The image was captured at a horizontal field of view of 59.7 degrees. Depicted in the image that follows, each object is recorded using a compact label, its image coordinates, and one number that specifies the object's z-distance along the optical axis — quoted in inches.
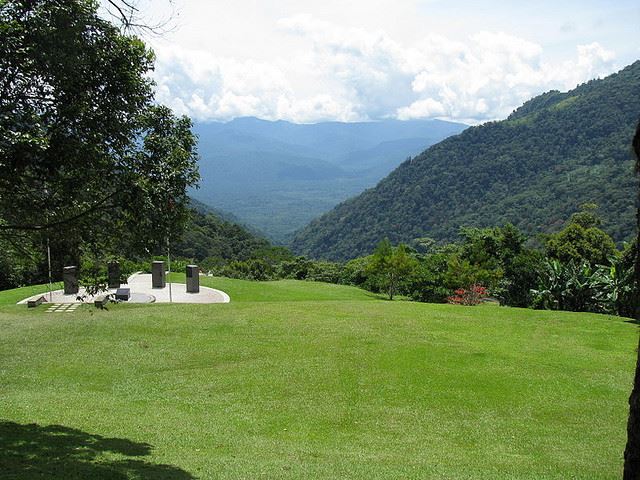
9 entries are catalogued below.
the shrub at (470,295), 1374.3
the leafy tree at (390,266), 1603.1
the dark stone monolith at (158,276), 1448.1
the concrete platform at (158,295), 1210.9
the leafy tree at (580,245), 1764.3
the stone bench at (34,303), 1098.7
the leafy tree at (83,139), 301.4
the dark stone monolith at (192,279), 1401.3
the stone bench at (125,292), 1213.3
